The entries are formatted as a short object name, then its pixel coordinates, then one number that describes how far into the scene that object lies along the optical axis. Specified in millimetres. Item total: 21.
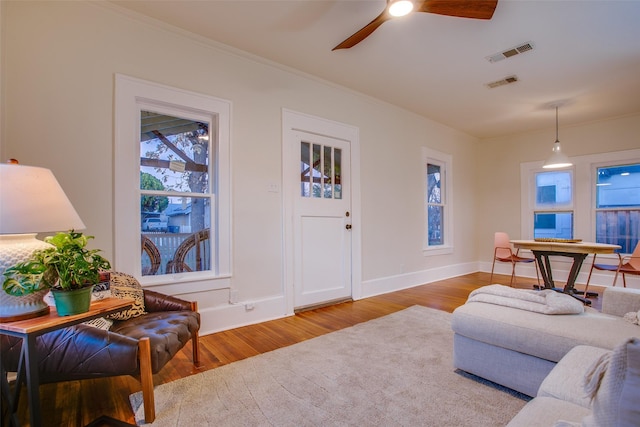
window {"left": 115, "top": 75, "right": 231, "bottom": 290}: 2420
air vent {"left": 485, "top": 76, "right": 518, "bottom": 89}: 3601
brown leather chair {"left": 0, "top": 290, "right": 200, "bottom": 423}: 1467
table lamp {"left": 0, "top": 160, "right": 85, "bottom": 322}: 1247
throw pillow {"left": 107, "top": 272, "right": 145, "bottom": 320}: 1979
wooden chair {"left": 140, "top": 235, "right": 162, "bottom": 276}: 2607
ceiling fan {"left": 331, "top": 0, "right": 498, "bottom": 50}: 1922
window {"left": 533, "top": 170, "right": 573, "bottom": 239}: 5281
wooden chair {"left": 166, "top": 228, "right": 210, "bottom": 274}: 2779
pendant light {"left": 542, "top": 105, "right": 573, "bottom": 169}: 4180
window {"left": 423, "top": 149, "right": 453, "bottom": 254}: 5238
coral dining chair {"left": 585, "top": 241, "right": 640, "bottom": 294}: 3770
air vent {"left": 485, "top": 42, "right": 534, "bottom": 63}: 2920
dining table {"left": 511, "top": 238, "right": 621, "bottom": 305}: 3572
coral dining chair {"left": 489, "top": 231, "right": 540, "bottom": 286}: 4751
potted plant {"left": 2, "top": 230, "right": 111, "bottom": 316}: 1257
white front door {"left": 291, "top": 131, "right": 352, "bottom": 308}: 3498
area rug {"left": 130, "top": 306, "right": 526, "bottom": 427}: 1564
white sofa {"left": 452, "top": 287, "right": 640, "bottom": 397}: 1573
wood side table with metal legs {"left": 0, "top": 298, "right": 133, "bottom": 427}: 1213
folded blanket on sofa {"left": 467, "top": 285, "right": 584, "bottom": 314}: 1845
